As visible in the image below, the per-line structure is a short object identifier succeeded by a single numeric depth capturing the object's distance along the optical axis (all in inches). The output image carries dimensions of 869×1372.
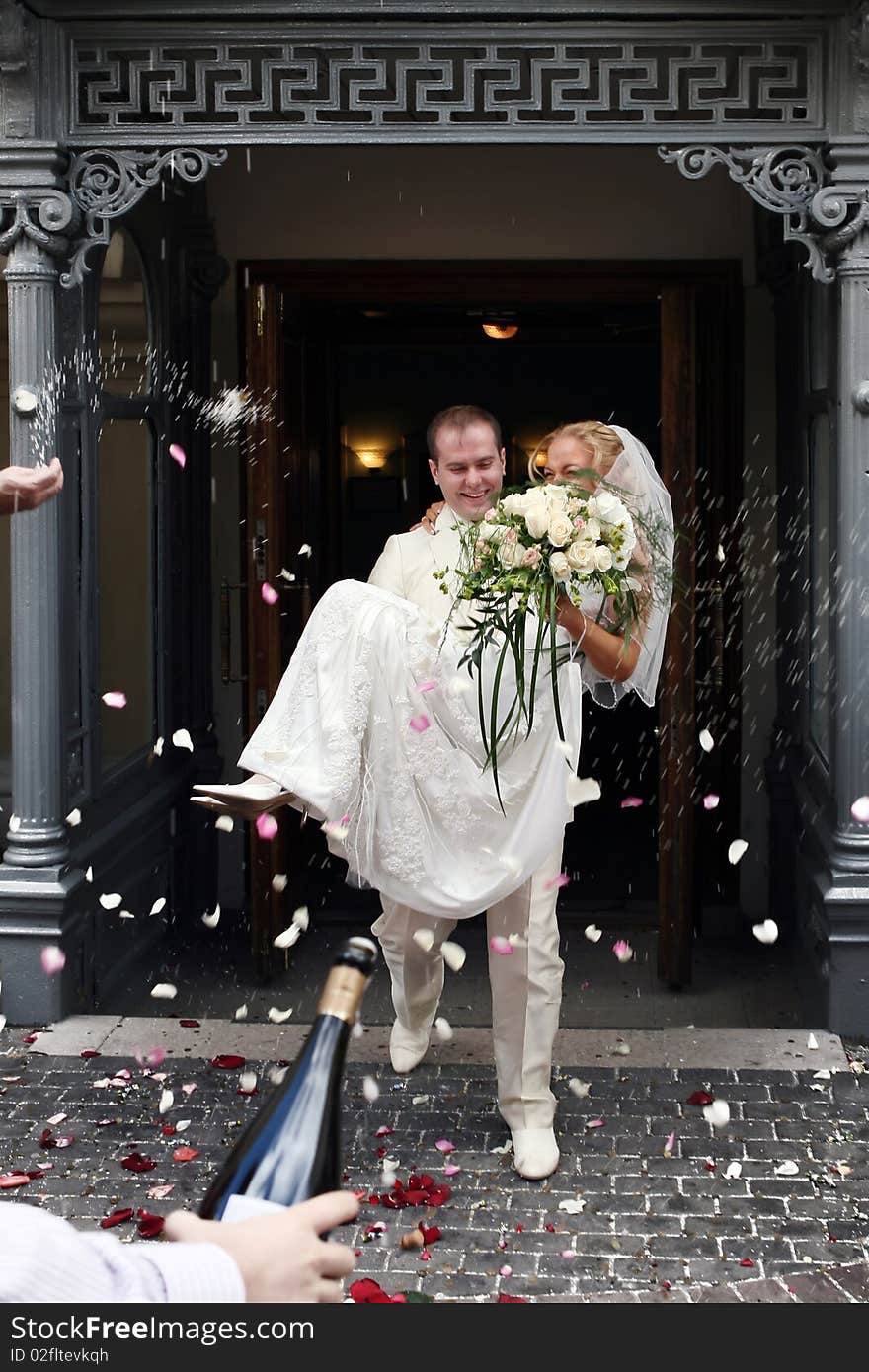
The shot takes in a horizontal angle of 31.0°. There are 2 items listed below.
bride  184.4
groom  185.0
